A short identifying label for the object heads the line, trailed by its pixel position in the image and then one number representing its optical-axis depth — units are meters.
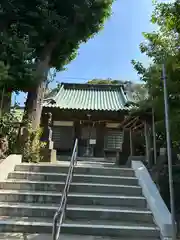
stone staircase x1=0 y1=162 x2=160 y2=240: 3.11
